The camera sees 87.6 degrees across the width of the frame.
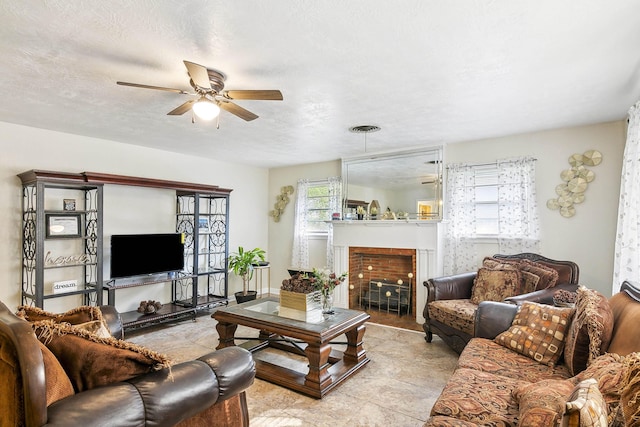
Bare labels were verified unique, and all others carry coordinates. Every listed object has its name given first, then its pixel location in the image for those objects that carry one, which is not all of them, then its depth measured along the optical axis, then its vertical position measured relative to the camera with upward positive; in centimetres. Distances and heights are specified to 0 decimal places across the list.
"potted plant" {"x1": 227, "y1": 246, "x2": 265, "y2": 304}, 543 -86
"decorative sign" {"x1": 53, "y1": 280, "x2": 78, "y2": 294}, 378 -84
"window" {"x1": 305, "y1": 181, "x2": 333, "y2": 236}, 595 +11
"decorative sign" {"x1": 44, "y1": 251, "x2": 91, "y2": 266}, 386 -55
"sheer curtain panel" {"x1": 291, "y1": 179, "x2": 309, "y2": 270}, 609 -35
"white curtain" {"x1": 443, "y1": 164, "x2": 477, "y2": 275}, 445 -10
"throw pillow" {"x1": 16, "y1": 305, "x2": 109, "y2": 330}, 161 -52
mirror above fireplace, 470 +45
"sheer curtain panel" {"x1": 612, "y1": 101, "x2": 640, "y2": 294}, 284 +1
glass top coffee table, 268 -116
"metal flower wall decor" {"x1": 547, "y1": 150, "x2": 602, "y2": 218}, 377 +39
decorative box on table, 305 -86
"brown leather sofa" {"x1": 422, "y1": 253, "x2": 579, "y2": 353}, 322 -89
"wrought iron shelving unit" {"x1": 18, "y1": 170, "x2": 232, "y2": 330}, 366 -36
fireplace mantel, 450 -38
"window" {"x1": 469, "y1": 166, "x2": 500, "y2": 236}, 433 +18
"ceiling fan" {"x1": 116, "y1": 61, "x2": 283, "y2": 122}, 229 +87
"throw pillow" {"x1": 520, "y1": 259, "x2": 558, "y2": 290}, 350 -62
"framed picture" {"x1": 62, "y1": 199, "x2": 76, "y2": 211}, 403 +11
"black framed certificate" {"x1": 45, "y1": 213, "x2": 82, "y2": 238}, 383 -13
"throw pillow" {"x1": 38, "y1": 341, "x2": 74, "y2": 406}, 114 -59
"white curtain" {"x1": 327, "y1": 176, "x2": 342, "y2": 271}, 571 +25
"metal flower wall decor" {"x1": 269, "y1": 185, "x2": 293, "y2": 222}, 645 +26
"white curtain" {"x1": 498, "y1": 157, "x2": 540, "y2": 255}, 407 +10
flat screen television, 422 -54
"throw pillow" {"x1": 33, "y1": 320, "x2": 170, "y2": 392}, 126 -55
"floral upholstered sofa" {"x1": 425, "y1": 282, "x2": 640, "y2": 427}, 104 -77
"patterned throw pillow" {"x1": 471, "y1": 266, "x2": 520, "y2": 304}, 357 -77
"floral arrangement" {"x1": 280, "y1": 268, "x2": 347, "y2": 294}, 317 -66
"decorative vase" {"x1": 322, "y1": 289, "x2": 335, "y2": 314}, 318 -83
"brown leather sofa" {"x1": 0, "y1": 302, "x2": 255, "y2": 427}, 99 -66
